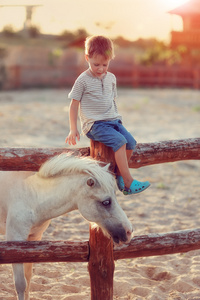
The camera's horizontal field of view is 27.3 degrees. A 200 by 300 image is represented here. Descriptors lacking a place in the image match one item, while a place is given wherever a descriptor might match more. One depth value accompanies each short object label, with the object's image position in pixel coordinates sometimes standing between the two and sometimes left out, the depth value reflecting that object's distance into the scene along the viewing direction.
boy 2.81
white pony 2.61
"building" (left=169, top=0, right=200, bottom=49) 30.24
